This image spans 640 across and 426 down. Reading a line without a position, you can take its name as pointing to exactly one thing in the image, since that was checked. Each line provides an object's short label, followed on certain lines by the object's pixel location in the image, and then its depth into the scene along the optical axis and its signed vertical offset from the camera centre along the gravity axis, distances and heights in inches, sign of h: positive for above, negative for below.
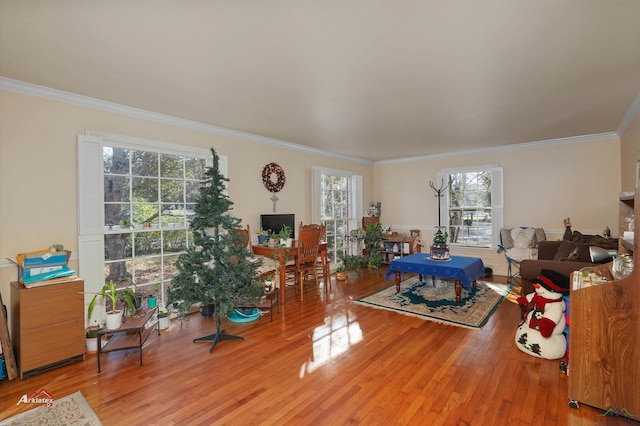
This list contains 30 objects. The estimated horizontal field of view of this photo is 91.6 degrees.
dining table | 170.3 -23.6
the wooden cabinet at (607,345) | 77.1 -35.0
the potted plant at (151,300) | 139.5 -38.8
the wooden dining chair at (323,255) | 192.5 -28.2
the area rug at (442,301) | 147.3 -49.4
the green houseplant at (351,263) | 232.1 -38.0
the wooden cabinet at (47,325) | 100.7 -37.1
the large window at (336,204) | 239.0 +6.9
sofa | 128.4 -22.2
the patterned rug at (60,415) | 79.7 -52.8
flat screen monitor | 194.7 -5.7
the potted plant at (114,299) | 113.5 -33.4
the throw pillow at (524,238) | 209.5 -18.9
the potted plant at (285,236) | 181.5 -14.4
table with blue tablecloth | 161.5 -31.2
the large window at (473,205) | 237.6 +4.4
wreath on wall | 200.4 +23.8
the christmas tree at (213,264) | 122.6 -19.7
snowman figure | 107.4 -39.5
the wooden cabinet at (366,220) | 284.7 -7.5
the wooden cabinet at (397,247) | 255.8 -30.3
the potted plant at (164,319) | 139.8 -47.4
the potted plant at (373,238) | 259.6 -21.9
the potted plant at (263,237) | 186.0 -14.4
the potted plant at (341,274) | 227.3 -45.3
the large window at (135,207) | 127.3 +3.5
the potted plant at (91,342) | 118.6 -48.7
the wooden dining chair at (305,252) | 178.5 -23.1
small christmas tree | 182.9 -22.4
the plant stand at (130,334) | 107.9 -45.5
